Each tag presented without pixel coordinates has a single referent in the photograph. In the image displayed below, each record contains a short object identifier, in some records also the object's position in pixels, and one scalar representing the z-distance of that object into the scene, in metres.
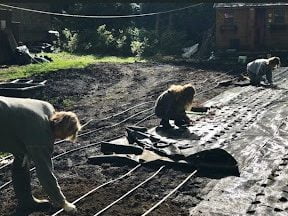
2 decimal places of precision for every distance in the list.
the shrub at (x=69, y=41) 26.48
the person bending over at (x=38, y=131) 4.48
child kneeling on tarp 8.42
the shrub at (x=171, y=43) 28.53
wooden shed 24.31
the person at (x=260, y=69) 13.70
